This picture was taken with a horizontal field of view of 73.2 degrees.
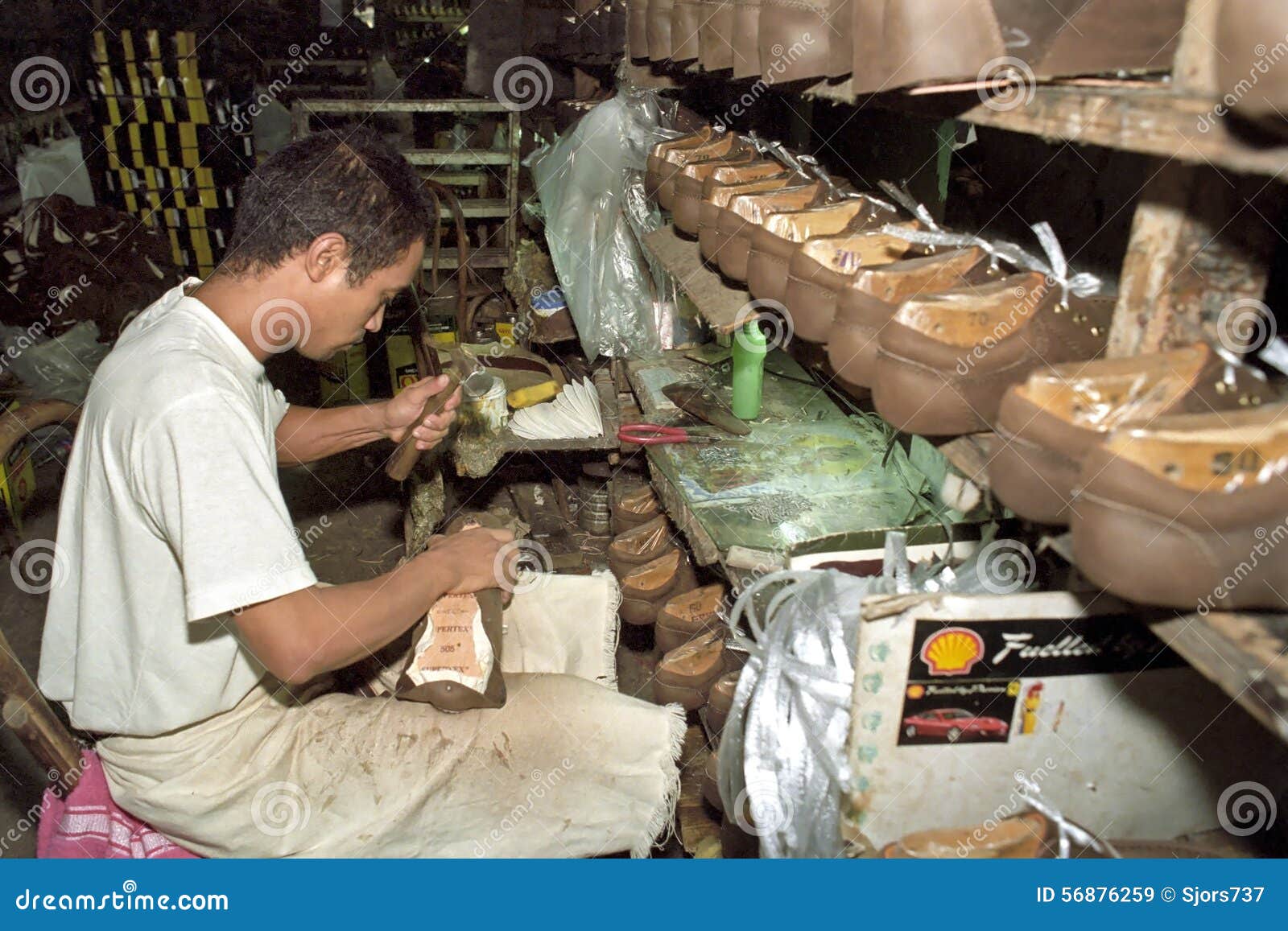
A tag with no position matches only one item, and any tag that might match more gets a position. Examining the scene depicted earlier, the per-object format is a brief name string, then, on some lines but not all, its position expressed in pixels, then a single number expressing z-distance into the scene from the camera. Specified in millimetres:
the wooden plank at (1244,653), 888
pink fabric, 1977
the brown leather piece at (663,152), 3049
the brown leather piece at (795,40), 1849
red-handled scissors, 3318
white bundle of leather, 4066
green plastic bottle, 3309
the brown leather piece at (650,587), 3438
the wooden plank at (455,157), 6000
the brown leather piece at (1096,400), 1012
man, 1683
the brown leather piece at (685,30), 2855
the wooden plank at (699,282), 2422
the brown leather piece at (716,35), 2457
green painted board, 2660
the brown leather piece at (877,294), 1378
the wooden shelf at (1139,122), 885
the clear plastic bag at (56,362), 5742
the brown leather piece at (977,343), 1243
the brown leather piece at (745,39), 2219
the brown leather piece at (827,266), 1606
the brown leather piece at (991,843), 1386
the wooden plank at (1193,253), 1073
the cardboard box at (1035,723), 1314
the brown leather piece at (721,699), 2588
